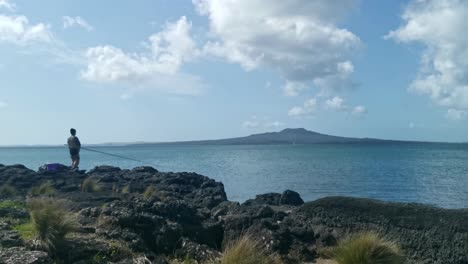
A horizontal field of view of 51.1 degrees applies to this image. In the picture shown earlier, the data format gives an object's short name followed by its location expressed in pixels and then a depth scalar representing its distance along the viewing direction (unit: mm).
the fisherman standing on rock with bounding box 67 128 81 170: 22898
